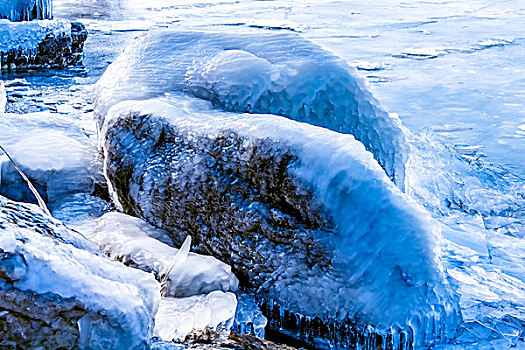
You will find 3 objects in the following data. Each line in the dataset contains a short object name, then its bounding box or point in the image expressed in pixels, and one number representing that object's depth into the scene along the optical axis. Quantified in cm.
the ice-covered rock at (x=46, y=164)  344
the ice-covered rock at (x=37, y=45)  838
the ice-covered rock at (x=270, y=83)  339
